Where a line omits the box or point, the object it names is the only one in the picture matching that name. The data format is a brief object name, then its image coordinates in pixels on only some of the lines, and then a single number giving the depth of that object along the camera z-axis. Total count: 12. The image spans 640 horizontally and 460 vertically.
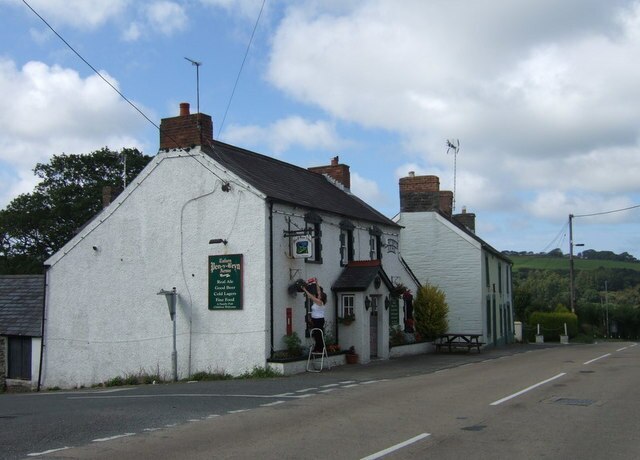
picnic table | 28.81
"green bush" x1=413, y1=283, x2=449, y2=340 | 29.47
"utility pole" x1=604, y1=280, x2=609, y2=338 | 68.64
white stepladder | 19.78
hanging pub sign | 19.92
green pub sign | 19.81
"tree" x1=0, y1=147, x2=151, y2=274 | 46.94
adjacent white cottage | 34.19
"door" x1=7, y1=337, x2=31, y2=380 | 25.17
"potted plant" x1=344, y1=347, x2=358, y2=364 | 21.81
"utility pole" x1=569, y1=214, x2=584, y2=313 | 46.04
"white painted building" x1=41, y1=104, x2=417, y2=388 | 19.80
